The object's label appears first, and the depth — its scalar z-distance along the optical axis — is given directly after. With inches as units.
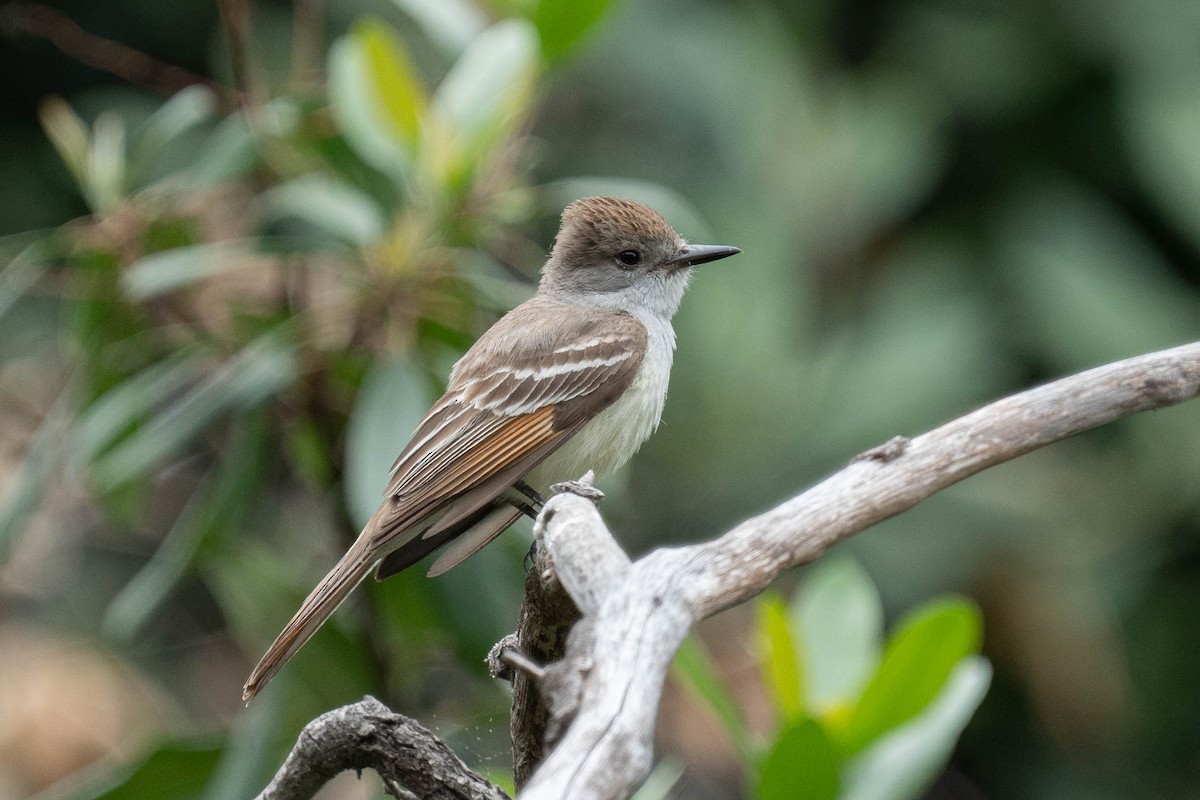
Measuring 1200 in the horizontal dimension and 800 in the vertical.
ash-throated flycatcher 256.4
